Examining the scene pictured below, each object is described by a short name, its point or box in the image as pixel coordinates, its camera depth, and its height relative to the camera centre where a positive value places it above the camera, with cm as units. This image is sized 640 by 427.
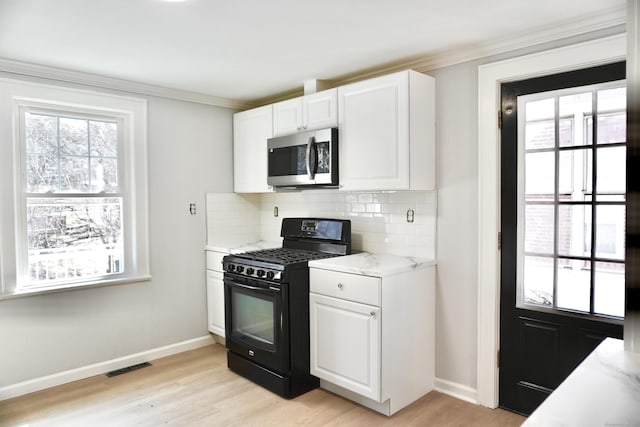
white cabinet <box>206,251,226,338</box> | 384 -86
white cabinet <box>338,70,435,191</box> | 275 +44
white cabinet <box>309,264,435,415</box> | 261 -89
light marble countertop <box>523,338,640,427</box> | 94 -50
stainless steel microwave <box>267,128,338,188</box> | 313 +31
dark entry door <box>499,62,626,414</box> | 228 -16
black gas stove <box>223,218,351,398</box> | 294 -80
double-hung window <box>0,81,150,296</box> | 301 +8
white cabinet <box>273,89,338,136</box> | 318 +68
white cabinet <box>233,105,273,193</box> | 379 +47
